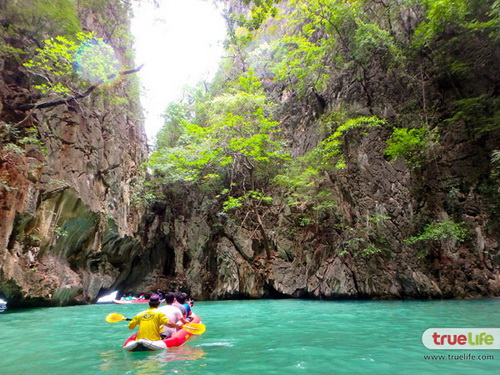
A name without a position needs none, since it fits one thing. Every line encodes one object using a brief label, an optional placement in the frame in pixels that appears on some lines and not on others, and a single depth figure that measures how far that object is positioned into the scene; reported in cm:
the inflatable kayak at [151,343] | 416
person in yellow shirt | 433
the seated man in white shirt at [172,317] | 484
